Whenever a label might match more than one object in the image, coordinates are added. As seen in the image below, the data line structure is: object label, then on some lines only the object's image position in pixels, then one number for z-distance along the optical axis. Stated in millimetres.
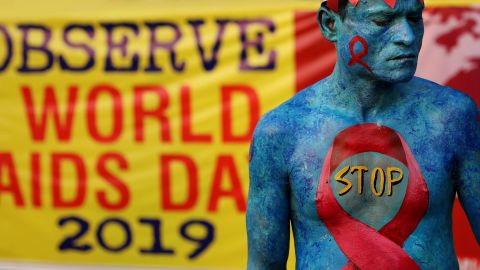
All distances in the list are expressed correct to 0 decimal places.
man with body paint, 2645
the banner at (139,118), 5664
